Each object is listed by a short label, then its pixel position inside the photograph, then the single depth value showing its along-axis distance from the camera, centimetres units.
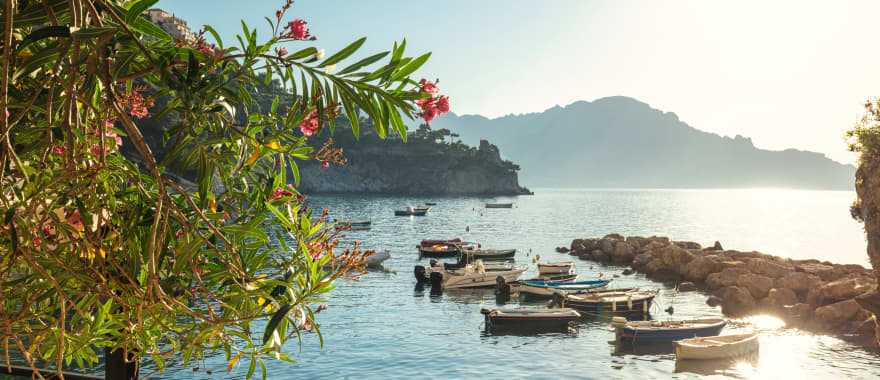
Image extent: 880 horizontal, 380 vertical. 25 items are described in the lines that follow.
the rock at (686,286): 4406
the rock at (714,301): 3881
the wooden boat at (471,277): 4372
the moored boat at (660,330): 2848
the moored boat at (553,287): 3978
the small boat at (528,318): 3111
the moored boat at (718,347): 2588
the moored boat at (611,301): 3503
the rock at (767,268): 4166
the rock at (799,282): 3844
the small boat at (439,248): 6638
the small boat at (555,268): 5062
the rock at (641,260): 5584
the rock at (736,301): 3618
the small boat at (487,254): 6153
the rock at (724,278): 4244
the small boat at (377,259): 5460
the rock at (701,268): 4656
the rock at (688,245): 6725
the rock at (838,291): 3450
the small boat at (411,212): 12850
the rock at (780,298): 3572
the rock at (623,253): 6168
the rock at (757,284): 3803
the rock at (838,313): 3155
